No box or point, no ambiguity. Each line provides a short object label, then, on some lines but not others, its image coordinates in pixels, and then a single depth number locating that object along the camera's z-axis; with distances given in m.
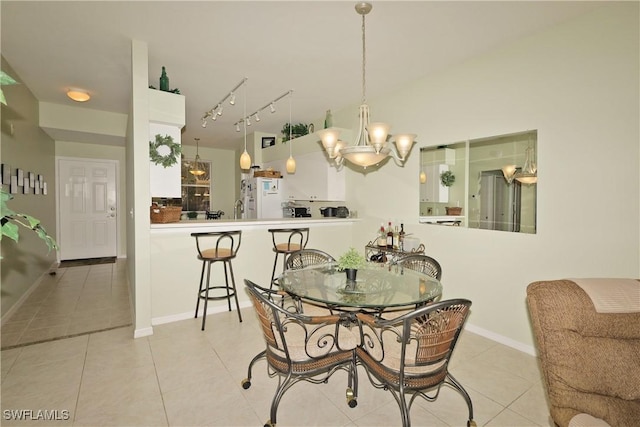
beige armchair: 1.35
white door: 6.33
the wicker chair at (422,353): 1.63
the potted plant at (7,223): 0.97
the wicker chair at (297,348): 1.80
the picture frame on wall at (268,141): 6.62
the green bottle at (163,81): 3.36
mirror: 2.91
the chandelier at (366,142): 2.28
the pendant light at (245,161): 3.99
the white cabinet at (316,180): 4.98
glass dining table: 1.95
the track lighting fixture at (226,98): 4.05
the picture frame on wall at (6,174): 3.16
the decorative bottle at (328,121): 4.81
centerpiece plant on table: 2.33
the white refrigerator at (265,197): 6.02
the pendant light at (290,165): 4.17
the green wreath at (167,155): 3.29
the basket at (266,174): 5.99
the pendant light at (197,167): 7.90
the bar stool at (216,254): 3.39
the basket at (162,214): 3.38
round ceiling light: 4.31
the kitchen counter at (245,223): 3.44
